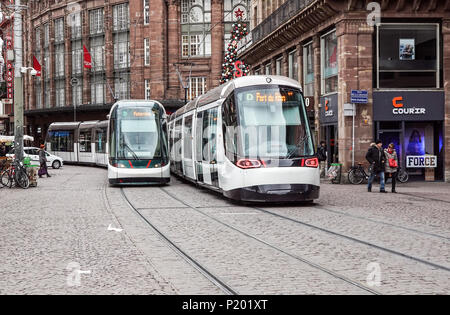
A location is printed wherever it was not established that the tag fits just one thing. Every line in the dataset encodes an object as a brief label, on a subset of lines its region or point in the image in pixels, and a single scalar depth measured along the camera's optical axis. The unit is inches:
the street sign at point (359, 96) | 1019.9
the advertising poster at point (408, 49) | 1056.8
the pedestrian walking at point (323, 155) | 1153.4
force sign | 1059.9
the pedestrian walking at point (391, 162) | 847.1
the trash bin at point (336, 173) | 1045.2
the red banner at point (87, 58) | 2299.5
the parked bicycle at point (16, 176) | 967.0
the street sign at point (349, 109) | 1029.8
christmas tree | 1472.7
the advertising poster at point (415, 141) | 1063.0
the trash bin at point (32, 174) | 995.9
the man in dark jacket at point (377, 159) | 838.5
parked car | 1775.3
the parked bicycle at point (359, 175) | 1022.4
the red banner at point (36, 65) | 1952.5
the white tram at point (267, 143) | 616.7
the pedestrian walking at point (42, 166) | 1316.4
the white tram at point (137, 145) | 914.1
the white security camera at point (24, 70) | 1020.7
